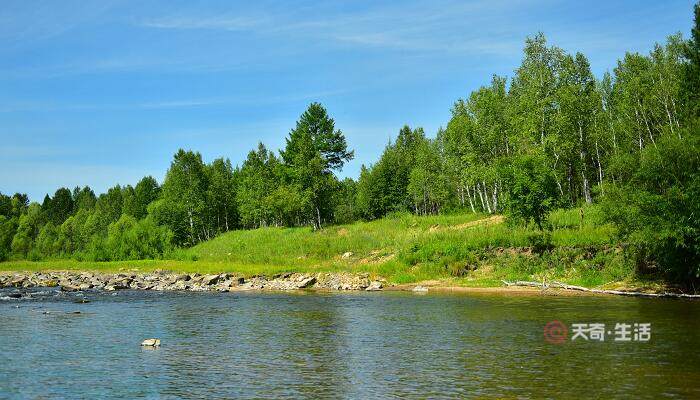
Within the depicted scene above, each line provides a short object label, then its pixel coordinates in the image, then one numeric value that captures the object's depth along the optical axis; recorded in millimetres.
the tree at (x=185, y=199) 107562
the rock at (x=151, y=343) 25156
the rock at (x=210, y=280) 57156
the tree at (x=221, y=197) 115706
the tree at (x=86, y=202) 186000
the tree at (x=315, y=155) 88312
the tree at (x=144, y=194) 143125
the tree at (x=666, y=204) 33625
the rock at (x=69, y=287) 54119
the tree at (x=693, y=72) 51219
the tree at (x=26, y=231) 115812
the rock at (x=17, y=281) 60941
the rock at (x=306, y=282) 54438
